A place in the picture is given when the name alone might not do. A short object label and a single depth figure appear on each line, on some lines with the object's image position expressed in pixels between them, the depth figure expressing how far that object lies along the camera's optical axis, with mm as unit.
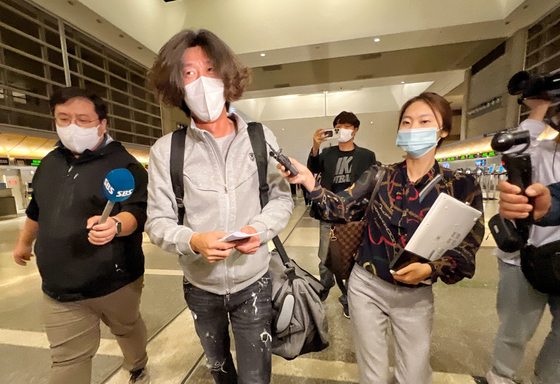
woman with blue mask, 1184
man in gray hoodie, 1082
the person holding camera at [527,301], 1219
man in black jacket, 1335
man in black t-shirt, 2465
